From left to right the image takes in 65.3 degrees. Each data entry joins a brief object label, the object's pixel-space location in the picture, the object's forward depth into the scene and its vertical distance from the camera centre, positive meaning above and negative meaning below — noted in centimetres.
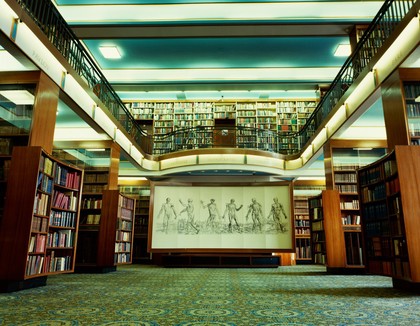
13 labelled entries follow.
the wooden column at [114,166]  892 +195
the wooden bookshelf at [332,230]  780 +24
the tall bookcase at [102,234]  802 +10
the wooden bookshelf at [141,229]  1316 +36
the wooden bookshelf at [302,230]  1305 +39
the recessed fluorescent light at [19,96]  520 +219
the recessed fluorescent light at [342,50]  1009 +583
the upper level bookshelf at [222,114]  1438 +546
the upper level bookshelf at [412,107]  508 +207
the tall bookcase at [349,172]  818 +178
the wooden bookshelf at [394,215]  410 +36
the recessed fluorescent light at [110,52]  1022 +577
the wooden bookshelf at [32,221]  429 +22
